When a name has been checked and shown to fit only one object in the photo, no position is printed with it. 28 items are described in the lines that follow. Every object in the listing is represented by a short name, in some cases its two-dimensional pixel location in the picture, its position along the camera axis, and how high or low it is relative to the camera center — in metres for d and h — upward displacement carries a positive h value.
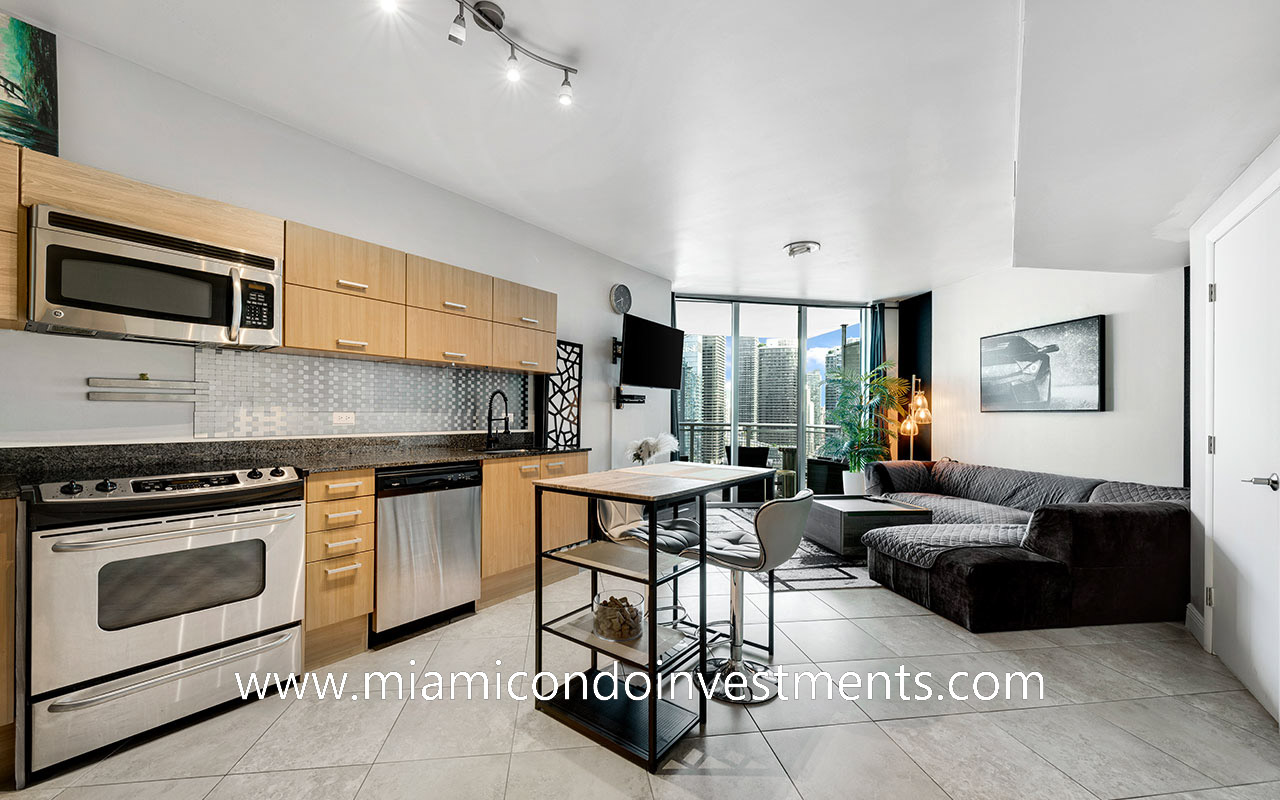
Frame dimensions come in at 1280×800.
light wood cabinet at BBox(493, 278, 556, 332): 3.60 +0.67
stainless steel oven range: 1.75 -0.75
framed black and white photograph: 4.51 +0.35
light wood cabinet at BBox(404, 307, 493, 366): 3.09 +0.37
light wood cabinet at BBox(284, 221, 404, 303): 2.59 +0.69
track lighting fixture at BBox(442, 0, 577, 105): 1.90 +1.39
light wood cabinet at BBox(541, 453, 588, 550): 3.64 -0.77
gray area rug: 3.72 -1.25
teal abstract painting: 2.02 +1.20
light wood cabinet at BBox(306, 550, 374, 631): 2.45 -0.90
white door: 2.13 -0.18
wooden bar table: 1.81 -0.89
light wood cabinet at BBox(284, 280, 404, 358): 2.58 +0.39
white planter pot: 6.50 -0.95
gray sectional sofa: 2.95 -0.92
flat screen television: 4.88 +0.47
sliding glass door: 6.79 +0.25
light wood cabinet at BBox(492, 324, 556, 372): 3.59 +0.36
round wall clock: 5.16 +1.01
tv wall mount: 5.15 +0.07
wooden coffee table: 4.21 -0.92
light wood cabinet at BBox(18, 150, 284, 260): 1.91 +0.76
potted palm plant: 6.64 -0.16
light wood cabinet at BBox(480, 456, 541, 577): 3.22 -0.71
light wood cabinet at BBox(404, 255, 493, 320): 3.09 +0.68
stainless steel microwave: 1.90 +0.44
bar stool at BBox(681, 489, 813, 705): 2.09 -0.65
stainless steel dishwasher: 2.71 -0.76
